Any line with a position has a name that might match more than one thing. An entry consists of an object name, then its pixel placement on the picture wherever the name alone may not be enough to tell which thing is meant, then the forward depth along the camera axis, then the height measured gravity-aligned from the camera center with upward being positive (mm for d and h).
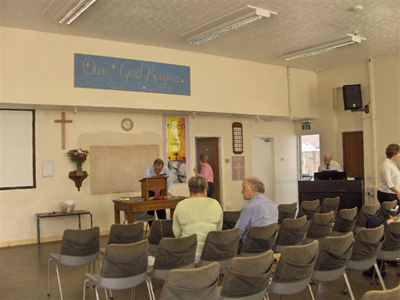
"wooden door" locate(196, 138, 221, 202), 10812 +240
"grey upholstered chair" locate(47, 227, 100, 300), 4383 -852
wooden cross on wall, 8297 +767
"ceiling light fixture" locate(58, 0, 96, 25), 5995 +2314
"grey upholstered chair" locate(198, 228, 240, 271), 4102 -826
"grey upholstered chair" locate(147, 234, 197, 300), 3838 -843
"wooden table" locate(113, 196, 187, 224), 6918 -692
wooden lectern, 7293 -363
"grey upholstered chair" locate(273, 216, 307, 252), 4852 -839
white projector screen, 7770 +353
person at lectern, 7750 -156
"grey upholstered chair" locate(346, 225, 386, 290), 4090 -888
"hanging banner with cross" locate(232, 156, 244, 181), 10961 -166
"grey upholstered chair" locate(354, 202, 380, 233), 5957 -788
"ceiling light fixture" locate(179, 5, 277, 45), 6609 +2324
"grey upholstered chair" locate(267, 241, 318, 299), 3406 -898
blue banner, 7867 +1771
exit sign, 12055 +970
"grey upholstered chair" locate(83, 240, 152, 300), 3604 -884
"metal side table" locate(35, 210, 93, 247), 7742 -887
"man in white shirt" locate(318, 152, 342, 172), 10448 -130
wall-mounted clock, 9080 +879
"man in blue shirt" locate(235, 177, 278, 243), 4449 -526
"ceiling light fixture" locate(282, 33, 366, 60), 8180 +2331
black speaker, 10492 +1511
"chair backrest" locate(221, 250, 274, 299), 3107 -856
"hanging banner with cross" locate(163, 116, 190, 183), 9711 +425
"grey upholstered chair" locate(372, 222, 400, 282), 4465 -942
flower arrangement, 8250 +184
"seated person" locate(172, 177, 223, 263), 4223 -554
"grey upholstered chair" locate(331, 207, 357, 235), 5648 -856
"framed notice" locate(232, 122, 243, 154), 10992 +638
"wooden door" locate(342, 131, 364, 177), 10977 +130
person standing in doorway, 9797 -197
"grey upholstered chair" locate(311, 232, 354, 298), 3744 -889
